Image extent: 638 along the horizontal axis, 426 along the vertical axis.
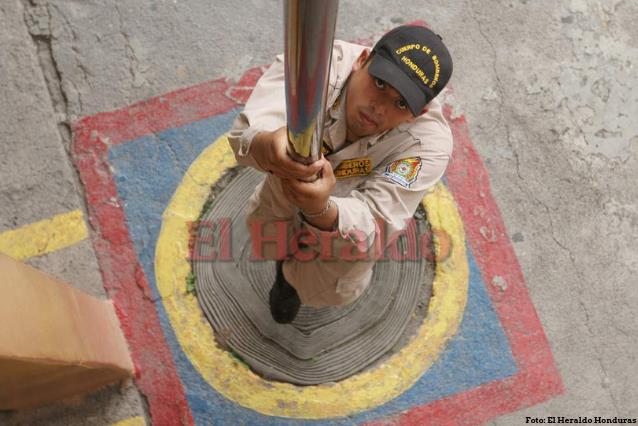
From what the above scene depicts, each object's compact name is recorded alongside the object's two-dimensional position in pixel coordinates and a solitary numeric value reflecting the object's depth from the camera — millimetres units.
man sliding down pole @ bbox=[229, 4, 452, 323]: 1777
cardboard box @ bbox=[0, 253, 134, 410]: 1496
